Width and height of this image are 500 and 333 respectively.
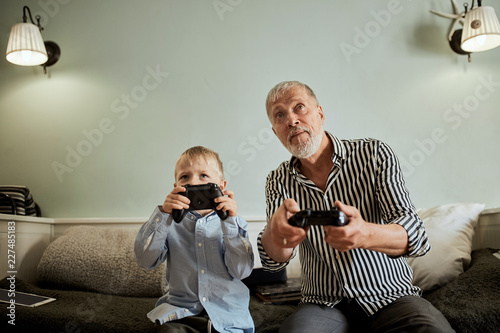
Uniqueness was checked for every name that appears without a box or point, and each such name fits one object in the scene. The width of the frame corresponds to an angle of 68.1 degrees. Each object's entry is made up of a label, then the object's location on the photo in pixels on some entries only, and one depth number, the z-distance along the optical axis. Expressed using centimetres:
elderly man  114
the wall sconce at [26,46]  236
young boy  130
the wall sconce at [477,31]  218
